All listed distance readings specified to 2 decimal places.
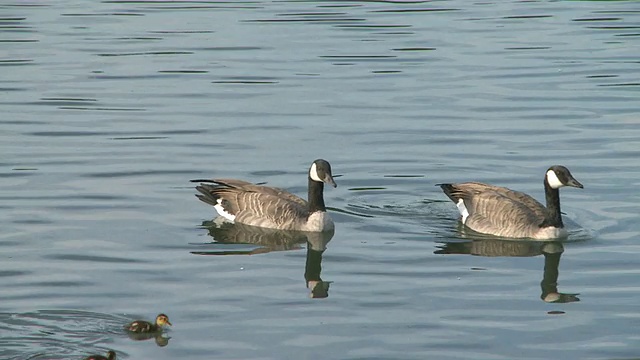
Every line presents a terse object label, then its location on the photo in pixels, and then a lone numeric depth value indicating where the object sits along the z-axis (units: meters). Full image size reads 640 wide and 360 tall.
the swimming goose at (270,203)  19.72
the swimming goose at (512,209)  19.28
